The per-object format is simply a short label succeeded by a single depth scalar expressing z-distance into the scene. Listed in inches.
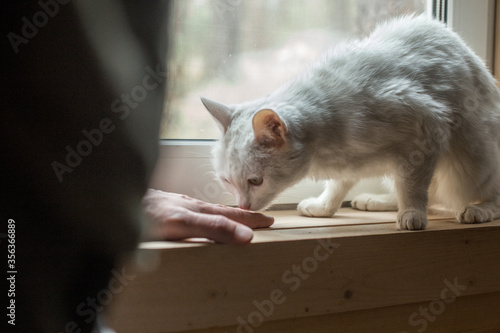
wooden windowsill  35.7
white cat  44.6
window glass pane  53.1
